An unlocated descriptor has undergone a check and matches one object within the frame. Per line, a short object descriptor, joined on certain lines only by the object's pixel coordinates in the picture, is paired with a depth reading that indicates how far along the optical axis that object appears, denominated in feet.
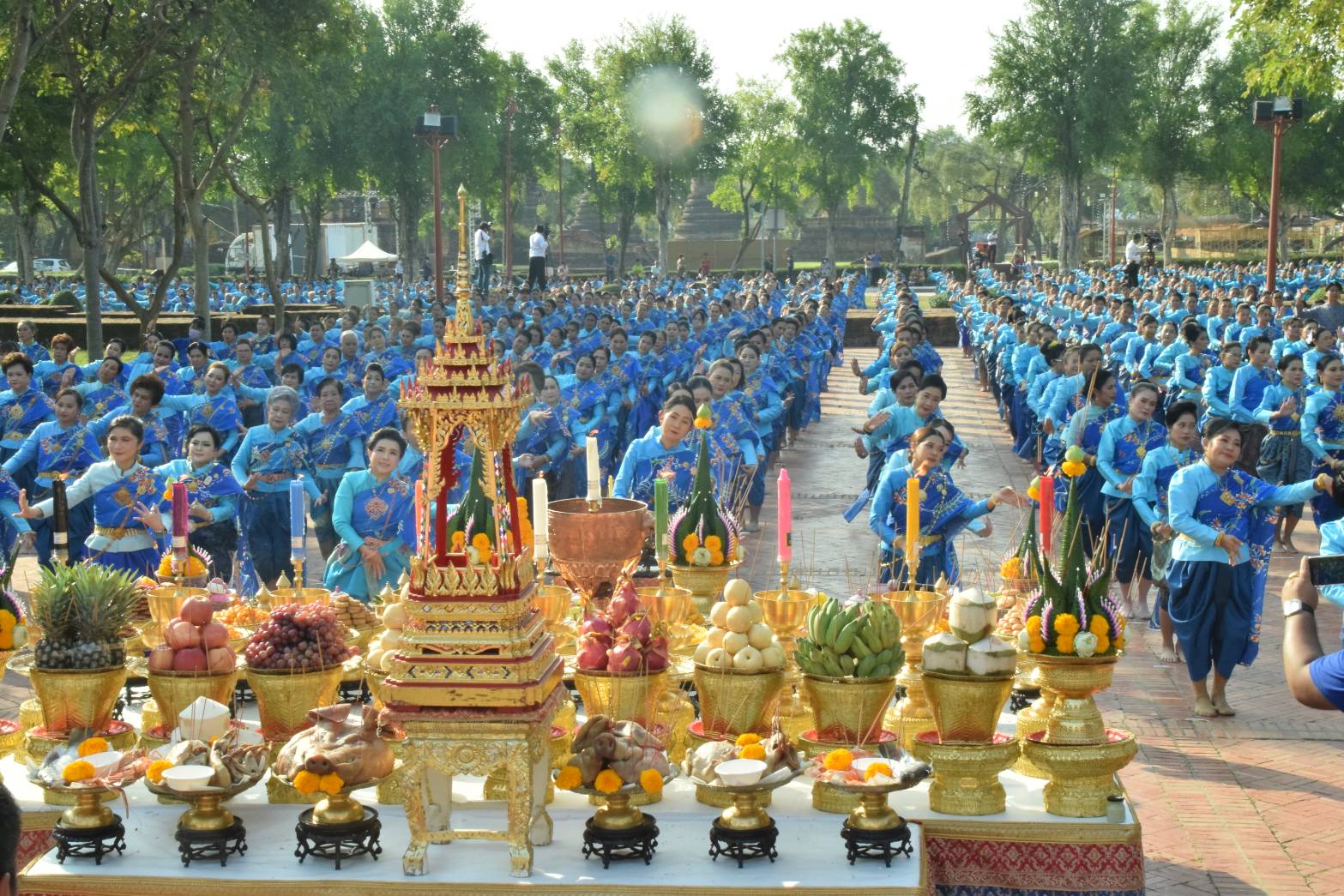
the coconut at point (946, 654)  18.48
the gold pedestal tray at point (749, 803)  16.97
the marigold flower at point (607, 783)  17.06
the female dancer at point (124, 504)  32.04
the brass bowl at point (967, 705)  18.38
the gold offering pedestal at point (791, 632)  20.68
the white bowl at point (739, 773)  16.97
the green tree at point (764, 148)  232.32
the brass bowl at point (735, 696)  19.27
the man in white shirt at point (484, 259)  124.67
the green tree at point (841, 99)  228.84
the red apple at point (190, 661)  19.80
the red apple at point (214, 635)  19.97
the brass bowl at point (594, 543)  22.35
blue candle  23.84
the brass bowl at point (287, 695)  19.61
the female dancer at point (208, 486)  33.96
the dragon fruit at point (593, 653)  19.52
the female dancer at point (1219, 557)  29.43
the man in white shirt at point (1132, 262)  148.32
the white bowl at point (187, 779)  17.28
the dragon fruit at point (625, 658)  19.31
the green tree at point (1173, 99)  204.64
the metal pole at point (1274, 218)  88.00
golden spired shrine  16.40
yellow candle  22.08
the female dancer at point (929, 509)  30.27
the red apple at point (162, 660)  19.88
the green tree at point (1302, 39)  73.10
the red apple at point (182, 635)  19.85
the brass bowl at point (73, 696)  19.86
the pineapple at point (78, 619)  19.94
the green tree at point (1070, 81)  188.96
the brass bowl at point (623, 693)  19.34
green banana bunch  18.85
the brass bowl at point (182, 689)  19.77
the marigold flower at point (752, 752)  17.66
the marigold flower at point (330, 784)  17.12
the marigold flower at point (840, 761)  17.65
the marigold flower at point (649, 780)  17.51
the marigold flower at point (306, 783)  17.03
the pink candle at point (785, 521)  22.62
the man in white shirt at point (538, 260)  146.30
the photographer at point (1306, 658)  14.66
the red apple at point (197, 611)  19.94
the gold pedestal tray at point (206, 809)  17.33
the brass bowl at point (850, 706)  18.88
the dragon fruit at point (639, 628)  19.52
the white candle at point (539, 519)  19.79
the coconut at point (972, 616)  18.51
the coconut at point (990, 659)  18.39
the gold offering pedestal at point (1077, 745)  18.06
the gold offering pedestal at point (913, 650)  20.17
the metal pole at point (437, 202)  91.35
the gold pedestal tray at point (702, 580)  25.43
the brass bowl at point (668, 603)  22.63
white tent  223.71
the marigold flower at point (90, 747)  18.43
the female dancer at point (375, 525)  30.55
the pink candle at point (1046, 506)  21.58
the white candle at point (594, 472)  21.40
